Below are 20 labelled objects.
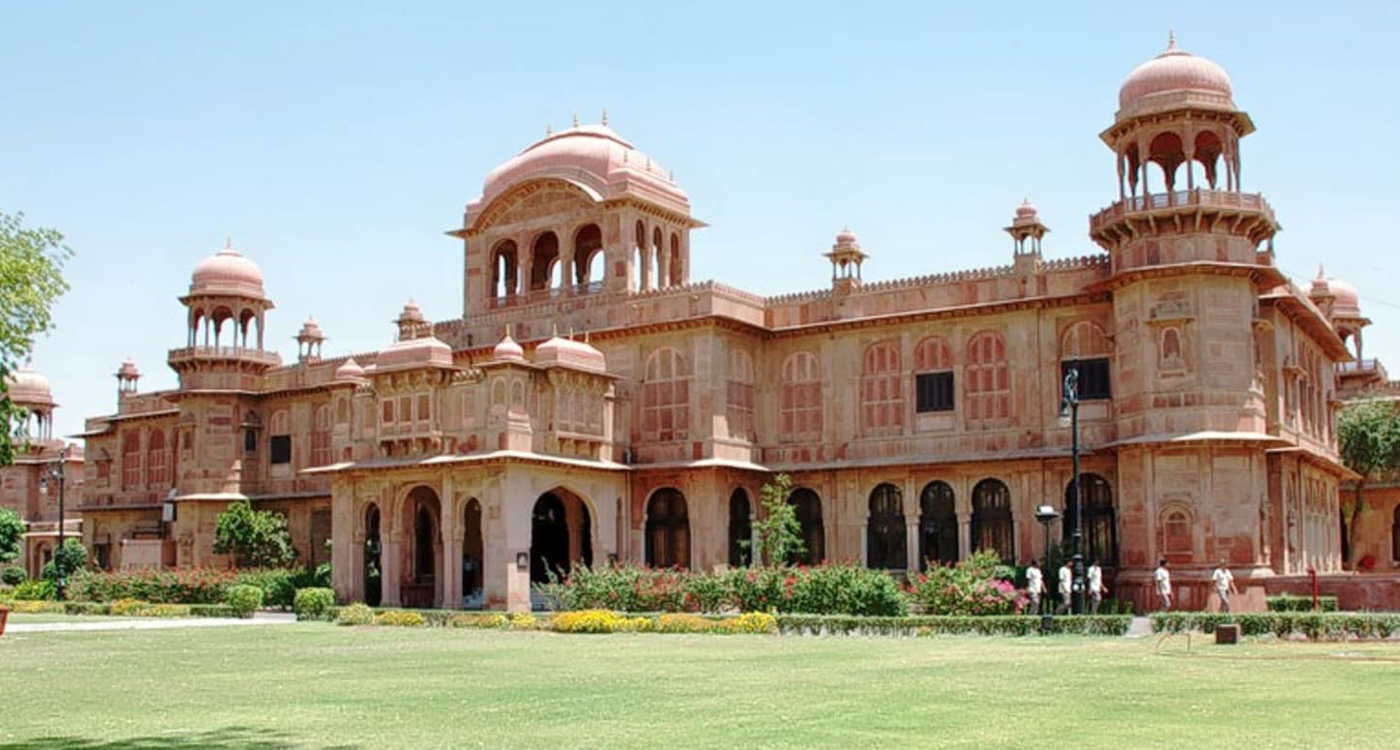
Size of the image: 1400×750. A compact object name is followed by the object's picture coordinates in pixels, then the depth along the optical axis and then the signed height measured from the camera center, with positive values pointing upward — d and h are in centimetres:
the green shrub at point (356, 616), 3544 -167
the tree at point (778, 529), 3938 +21
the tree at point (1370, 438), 5153 +305
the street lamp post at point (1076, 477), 2858 +104
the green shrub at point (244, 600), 3934 -141
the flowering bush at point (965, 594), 3081 -116
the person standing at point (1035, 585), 3183 -103
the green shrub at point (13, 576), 6138 -116
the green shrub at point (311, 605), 3888 -155
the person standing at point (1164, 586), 3266 -111
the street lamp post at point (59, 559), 4884 -43
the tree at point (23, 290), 2742 +459
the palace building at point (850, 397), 3528 +353
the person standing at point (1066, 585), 3203 -104
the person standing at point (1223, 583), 3216 -105
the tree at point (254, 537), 5041 +21
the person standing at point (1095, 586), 3259 -109
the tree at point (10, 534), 6155 +50
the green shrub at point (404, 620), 3478 -174
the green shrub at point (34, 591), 5028 -147
